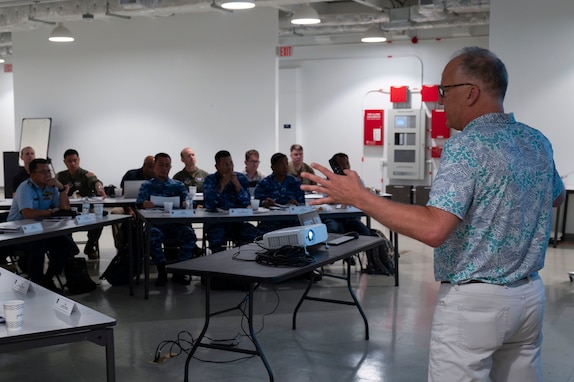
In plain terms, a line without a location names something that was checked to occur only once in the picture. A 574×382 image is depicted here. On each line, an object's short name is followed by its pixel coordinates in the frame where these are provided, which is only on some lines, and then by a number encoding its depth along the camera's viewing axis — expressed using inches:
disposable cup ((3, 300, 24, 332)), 111.0
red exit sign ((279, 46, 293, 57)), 496.9
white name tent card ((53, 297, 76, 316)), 119.5
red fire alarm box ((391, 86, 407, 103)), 530.6
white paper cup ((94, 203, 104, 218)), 257.8
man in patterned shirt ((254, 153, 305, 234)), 301.4
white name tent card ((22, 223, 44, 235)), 223.8
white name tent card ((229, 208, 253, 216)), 267.2
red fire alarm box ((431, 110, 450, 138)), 521.4
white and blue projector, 175.5
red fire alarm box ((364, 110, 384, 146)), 546.3
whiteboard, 499.5
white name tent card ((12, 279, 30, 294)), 138.7
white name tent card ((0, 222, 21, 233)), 225.1
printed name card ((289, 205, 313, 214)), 274.7
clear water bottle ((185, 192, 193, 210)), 279.6
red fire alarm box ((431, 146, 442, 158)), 523.2
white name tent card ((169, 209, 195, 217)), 261.6
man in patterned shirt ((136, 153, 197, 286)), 282.5
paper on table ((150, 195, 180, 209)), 282.4
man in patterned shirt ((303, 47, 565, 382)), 80.9
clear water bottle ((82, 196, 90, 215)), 273.6
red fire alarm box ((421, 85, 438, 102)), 517.0
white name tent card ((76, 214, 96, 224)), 246.5
